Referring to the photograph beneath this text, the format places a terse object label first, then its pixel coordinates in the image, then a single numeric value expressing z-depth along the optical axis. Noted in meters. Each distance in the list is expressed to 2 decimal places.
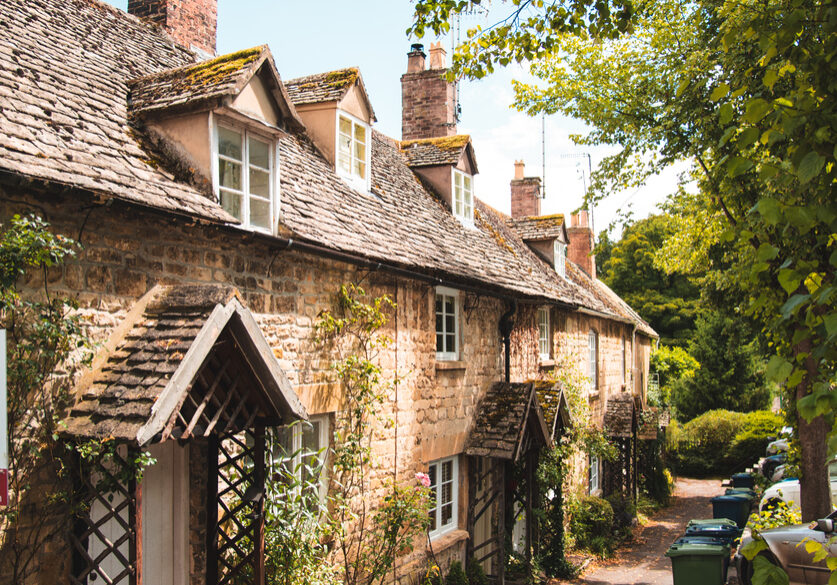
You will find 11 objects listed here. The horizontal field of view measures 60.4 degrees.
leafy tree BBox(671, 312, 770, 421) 37.47
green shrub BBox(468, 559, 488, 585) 12.53
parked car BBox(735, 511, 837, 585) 9.52
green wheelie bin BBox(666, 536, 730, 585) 12.48
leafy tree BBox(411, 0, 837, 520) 3.22
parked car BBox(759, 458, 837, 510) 14.59
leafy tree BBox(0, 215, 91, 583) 5.07
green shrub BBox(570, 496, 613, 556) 18.30
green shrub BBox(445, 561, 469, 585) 11.84
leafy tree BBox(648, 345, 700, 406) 39.97
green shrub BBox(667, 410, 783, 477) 33.41
